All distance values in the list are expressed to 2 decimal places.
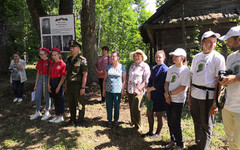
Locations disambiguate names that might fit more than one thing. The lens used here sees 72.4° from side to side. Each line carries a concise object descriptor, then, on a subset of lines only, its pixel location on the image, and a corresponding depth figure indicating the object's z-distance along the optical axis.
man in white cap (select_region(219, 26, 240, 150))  2.10
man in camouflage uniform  4.04
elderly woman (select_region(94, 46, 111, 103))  5.75
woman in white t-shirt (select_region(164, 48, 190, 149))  2.88
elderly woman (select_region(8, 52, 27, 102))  6.19
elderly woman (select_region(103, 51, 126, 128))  4.02
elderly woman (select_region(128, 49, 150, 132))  3.75
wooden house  8.18
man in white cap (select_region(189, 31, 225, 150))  2.47
